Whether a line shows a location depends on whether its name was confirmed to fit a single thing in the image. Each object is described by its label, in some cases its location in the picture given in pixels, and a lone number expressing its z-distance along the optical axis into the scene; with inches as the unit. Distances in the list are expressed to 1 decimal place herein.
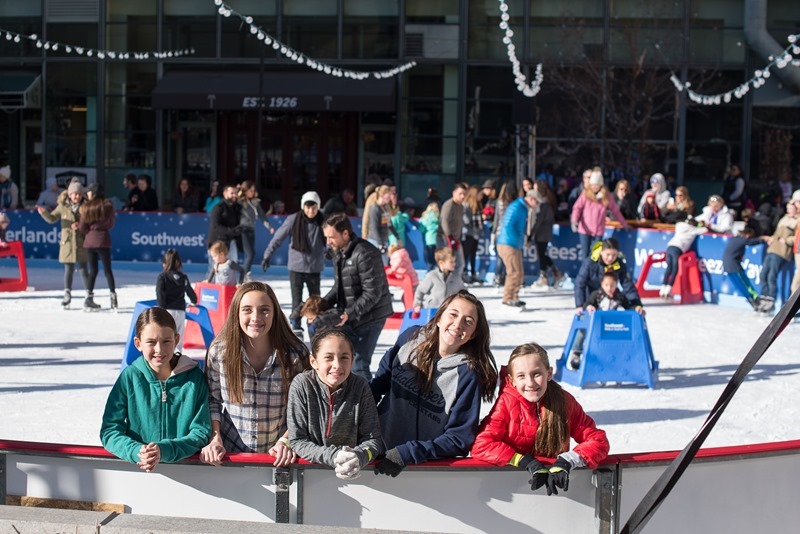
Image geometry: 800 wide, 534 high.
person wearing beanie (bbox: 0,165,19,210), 807.7
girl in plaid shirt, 184.4
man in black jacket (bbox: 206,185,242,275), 601.9
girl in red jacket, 173.6
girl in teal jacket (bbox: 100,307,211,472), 175.4
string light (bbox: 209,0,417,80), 936.9
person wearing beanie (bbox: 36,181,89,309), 527.5
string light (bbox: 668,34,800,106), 859.4
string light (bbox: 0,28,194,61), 965.2
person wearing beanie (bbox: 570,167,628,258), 629.6
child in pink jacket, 503.2
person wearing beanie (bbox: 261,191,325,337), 453.4
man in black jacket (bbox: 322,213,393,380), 307.7
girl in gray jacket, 173.3
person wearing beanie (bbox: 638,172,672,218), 753.0
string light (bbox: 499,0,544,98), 761.6
